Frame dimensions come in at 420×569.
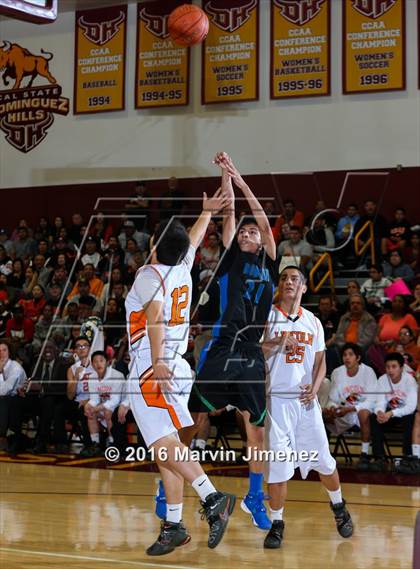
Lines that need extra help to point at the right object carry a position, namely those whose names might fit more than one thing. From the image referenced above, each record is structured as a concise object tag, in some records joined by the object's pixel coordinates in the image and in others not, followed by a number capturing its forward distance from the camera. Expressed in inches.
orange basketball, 399.2
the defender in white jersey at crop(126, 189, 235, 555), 214.2
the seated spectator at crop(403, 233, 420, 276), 547.8
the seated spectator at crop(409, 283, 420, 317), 458.9
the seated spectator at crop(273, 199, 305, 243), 590.9
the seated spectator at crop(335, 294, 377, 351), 440.5
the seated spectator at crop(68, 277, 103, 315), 534.3
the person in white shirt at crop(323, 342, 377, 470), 378.0
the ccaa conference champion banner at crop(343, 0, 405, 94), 616.7
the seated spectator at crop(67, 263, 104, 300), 559.5
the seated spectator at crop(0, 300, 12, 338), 557.6
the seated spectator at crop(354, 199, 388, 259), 562.3
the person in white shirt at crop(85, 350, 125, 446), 401.1
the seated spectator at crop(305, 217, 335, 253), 565.6
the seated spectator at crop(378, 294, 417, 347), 442.6
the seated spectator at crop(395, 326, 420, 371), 416.8
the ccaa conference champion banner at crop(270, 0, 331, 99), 639.1
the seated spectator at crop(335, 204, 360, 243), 566.6
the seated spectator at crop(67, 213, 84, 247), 661.3
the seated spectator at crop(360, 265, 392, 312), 497.6
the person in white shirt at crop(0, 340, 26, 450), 430.6
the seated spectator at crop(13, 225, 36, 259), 673.0
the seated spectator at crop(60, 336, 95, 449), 415.8
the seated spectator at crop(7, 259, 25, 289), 631.2
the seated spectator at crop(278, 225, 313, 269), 548.4
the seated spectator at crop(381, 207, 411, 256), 559.8
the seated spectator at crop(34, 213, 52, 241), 683.7
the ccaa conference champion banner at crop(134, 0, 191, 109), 684.1
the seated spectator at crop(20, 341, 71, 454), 422.3
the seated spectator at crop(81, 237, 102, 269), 615.2
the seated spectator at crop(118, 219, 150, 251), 619.5
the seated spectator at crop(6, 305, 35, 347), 540.4
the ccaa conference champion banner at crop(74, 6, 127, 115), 708.7
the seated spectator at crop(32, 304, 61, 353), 512.4
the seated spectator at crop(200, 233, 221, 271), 541.2
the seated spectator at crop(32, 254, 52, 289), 611.2
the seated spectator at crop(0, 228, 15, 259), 678.5
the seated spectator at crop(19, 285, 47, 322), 571.8
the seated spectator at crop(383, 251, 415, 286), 518.9
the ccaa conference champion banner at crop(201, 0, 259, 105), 663.8
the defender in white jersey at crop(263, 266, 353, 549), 238.2
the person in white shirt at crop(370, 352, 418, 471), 368.5
